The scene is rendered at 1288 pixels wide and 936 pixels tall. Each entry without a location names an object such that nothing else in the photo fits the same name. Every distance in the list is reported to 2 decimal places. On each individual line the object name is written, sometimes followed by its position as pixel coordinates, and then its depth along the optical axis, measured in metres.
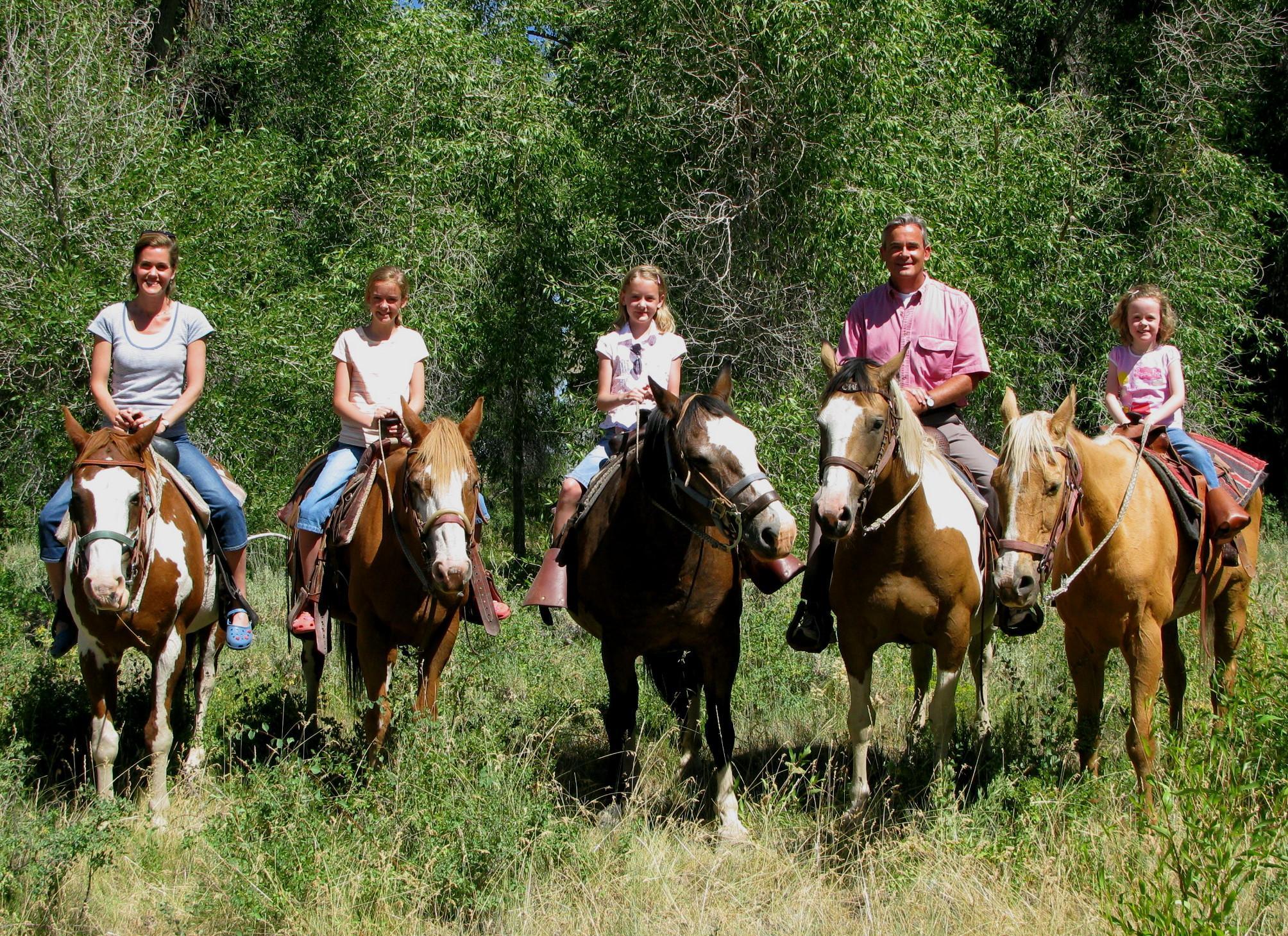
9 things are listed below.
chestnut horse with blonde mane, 4.77
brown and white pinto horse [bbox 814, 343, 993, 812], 4.72
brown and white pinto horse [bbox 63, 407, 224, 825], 4.90
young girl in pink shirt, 6.21
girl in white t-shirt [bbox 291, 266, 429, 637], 5.96
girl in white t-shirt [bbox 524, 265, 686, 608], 5.83
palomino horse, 4.69
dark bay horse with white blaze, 4.64
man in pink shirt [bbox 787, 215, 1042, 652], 5.61
